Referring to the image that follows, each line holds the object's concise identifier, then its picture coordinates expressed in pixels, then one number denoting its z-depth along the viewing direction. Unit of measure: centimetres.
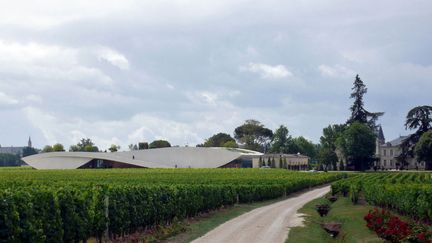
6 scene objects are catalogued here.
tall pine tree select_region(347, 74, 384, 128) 14400
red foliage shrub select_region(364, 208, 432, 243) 1775
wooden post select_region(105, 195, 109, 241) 2330
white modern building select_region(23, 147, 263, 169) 14138
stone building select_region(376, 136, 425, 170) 18375
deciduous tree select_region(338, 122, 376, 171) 12975
